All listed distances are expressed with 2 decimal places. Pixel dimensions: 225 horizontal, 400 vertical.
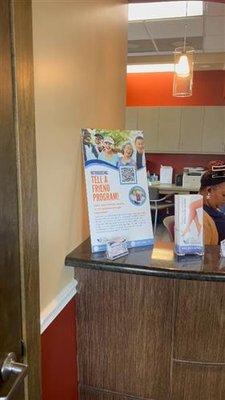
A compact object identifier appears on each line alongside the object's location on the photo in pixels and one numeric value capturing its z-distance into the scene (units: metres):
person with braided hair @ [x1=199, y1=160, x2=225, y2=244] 2.08
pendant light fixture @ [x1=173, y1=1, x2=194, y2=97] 3.22
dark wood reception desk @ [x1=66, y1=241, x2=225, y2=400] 1.35
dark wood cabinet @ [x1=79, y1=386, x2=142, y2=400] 1.53
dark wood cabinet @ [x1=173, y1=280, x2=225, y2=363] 1.34
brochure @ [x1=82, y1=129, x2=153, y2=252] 1.44
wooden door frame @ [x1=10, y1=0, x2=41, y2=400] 0.79
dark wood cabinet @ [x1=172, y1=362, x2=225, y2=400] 1.41
